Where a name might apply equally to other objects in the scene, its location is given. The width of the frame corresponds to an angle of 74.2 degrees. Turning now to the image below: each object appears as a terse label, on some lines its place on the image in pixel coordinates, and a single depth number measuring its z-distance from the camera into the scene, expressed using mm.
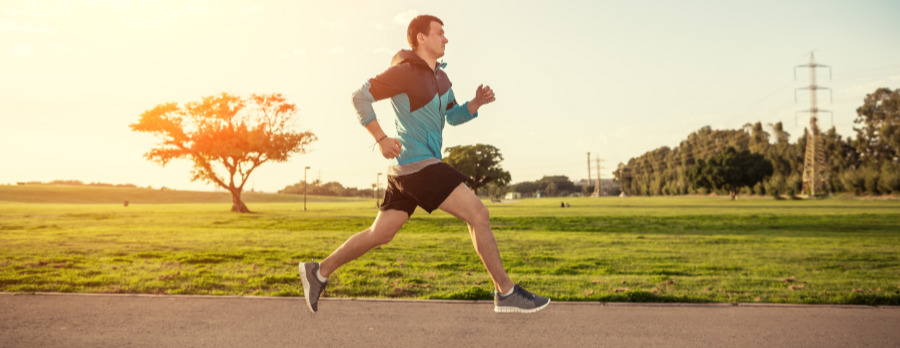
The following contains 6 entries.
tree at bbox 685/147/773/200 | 82875
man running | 3627
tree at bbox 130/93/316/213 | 42219
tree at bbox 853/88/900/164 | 81250
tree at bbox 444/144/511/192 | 70875
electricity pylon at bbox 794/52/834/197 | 76875
